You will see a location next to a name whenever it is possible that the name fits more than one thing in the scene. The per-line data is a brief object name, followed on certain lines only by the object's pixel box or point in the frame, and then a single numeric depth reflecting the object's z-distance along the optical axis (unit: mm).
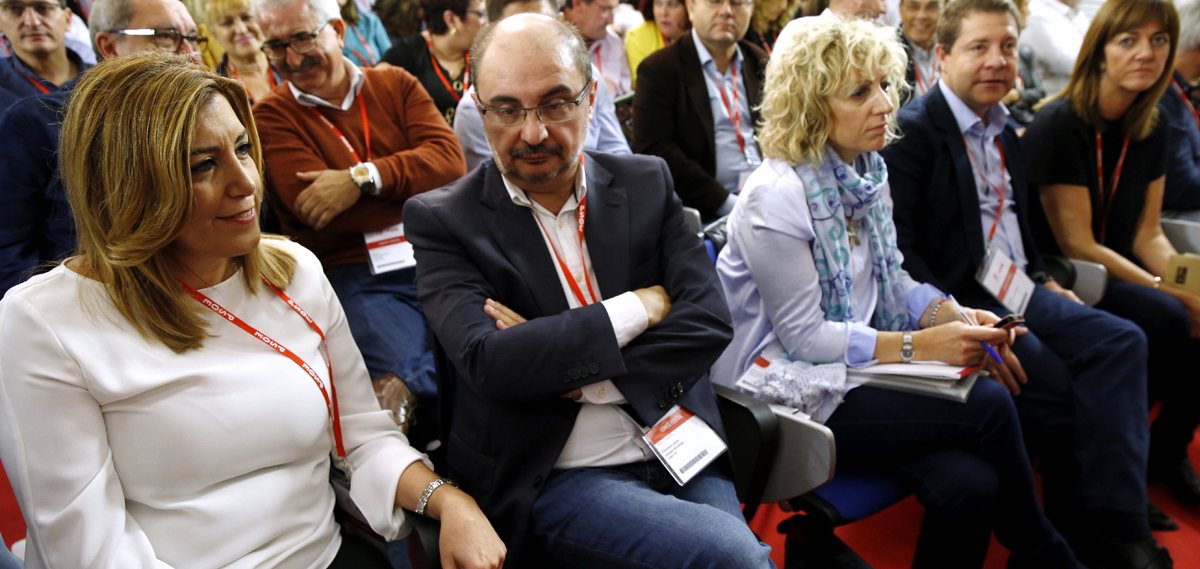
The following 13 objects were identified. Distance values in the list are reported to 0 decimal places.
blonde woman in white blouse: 1099
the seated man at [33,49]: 2650
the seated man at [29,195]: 1961
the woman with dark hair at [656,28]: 4094
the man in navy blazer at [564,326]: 1429
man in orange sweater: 2176
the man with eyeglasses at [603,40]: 3957
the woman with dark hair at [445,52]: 3400
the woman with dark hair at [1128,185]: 2607
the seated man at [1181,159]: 3066
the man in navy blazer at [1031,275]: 2100
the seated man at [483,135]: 2846
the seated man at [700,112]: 3201
